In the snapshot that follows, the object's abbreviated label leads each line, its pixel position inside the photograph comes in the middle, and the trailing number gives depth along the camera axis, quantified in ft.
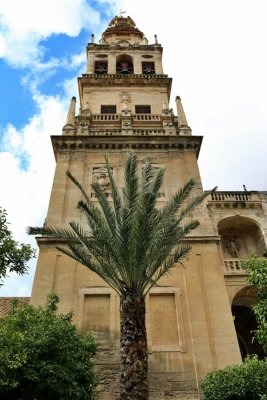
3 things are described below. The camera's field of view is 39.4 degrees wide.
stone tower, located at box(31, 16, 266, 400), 45.62
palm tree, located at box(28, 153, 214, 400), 32.30
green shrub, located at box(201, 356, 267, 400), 34.88
